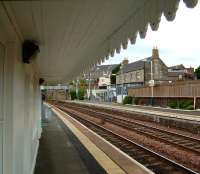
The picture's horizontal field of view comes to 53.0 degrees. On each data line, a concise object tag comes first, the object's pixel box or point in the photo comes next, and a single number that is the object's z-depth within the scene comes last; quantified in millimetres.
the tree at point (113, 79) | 58585
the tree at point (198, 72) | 46421
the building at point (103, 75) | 60098
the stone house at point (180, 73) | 50390
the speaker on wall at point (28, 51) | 2611
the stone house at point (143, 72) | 46129
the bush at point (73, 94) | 57978
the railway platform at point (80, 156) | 4257
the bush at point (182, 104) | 21087
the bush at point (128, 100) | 31990
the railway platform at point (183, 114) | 12938
